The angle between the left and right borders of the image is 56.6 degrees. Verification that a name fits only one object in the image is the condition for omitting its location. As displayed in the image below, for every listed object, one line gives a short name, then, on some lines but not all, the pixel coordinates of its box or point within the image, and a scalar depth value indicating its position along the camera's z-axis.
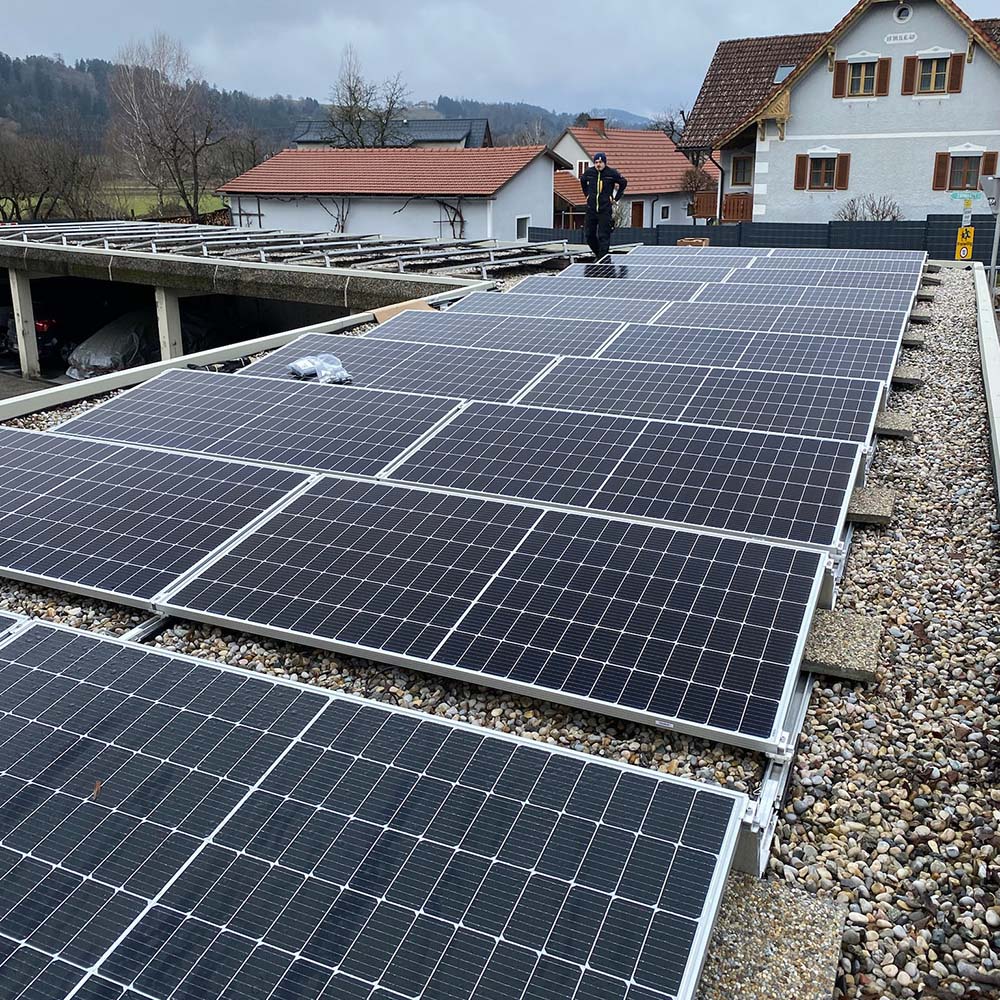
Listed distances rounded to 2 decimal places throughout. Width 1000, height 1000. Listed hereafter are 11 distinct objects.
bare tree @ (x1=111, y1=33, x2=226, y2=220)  69.25
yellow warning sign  29.97
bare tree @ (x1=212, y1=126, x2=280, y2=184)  75.56
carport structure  22.78
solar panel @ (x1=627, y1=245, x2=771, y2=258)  24.40
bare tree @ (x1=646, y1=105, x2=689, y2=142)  79.26
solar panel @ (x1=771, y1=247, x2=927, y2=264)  22.62
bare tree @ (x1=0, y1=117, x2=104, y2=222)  61.37
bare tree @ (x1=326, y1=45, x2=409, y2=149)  68.44
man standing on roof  21.23
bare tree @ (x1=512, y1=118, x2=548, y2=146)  120.94
